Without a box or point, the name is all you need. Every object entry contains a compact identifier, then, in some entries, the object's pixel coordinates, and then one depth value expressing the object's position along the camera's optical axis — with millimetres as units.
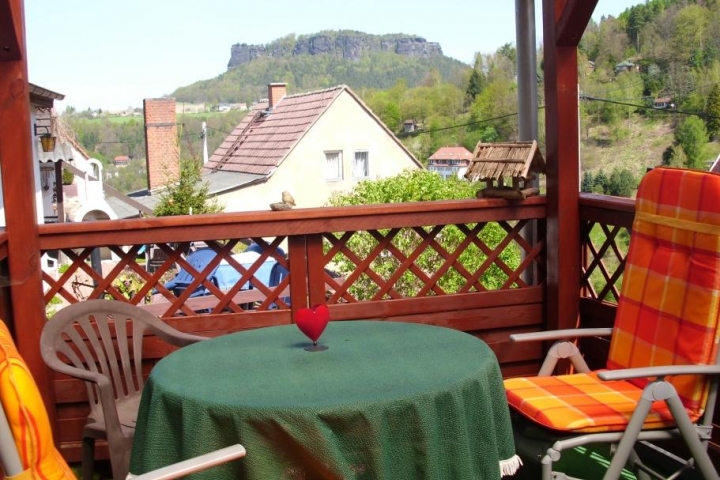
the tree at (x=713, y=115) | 11055
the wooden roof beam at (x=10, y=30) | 2855
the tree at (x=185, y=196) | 16672
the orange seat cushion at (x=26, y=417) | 1421
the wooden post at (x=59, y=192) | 13558
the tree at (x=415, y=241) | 8523
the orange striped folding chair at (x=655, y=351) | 2215
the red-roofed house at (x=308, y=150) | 23312
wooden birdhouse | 3492
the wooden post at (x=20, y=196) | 3006
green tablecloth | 1764
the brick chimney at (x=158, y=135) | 26156
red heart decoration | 2229
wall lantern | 10141
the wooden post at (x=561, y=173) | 3461
